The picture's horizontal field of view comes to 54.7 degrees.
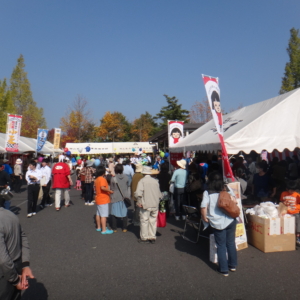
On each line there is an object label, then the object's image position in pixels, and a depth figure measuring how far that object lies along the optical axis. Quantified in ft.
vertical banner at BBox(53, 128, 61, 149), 85.86
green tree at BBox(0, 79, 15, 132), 96.64
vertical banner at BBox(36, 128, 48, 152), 66.85
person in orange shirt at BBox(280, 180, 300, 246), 18.59
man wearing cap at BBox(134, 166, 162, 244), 19.96
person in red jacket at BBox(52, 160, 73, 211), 31.81
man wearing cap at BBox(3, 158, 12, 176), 41.51
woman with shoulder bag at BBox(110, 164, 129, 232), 22.72
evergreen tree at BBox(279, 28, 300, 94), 95.61
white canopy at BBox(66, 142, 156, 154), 126.93
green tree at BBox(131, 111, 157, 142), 215.31
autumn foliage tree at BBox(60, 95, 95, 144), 147.73
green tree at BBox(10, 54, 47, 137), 154.71
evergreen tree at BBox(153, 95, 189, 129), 166.83
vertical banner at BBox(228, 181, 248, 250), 18.13
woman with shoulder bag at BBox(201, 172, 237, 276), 14.46
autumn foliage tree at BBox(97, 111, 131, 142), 197.26
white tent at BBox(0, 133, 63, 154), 65.59
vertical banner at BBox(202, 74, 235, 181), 19.53
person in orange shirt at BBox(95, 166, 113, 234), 22.40
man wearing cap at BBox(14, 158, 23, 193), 49.16
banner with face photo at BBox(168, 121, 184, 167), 44.04
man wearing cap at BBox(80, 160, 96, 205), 34.91
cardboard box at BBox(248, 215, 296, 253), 17.44
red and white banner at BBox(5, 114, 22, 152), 53.01
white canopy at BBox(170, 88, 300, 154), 20.20
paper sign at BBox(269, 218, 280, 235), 17.43
